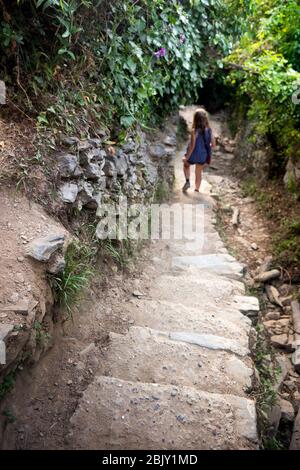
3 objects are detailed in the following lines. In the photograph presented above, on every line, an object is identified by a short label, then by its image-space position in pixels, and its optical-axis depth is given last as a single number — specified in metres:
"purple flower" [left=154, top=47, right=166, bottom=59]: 4.16
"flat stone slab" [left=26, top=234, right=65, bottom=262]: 2.49
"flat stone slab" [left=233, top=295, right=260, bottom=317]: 3.71
